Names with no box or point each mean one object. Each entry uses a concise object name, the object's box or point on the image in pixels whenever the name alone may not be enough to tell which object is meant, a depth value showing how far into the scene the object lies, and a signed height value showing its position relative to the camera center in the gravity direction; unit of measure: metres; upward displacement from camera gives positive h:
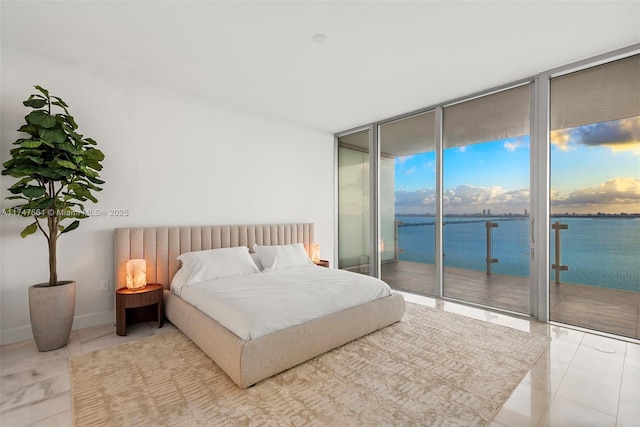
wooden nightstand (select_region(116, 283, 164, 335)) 2.96 -0.94
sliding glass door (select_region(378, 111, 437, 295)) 4.44 +0.17
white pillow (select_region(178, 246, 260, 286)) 3.31 -0.59
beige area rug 1.81 -1.23
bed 2.13 -0.94
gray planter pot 2.60 -0.89
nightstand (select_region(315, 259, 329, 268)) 4.85 -0.82
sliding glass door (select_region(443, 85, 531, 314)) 3.58 +0.17
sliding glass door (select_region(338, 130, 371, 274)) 5.39 +0.20
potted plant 2.59 +0.24
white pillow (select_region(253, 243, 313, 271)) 3.96 -0.60
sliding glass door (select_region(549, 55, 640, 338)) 2.89 +0.15
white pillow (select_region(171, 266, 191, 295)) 3.22 -0.73
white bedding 2.26 -0.75
